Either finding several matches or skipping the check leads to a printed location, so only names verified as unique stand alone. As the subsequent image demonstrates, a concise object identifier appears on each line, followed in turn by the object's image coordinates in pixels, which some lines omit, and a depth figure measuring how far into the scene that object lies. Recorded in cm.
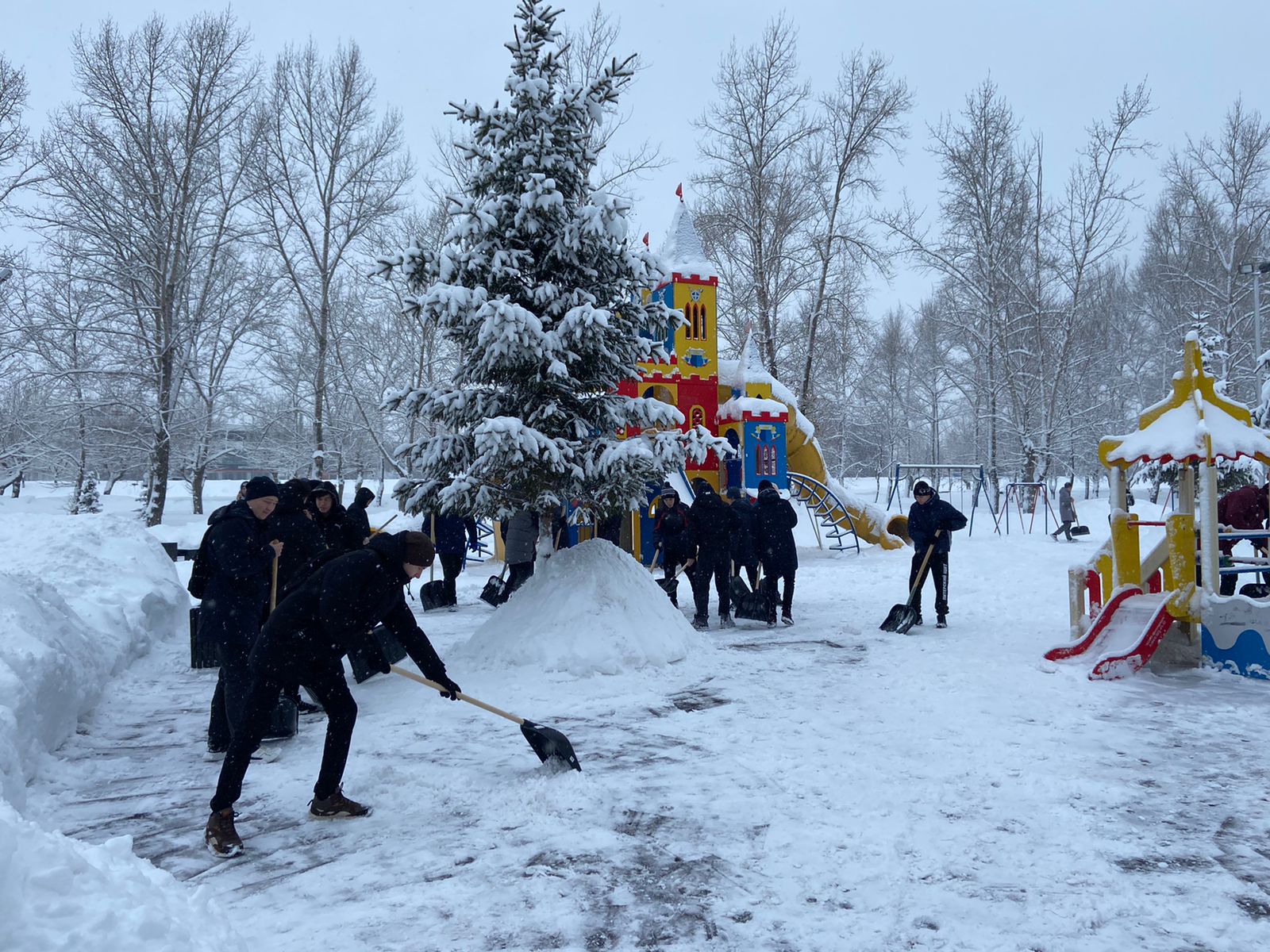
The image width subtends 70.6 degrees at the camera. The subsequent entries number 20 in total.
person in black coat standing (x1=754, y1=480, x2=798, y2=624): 1117
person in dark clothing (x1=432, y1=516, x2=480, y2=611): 1226
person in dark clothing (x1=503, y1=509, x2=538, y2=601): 1242
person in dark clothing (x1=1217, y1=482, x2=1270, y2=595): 1057
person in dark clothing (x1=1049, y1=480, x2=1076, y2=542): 2259
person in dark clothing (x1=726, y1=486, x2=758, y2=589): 1138
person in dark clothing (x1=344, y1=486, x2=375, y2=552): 983
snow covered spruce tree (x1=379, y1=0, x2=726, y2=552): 852
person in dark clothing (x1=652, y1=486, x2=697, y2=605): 1116
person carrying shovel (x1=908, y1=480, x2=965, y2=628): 1073
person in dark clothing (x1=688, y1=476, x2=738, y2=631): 1084
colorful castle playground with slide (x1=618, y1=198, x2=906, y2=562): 2062
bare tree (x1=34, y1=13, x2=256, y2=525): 2166
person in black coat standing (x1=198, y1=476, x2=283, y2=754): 546
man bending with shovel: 433
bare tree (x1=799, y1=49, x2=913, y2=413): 2820
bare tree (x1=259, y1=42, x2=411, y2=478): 2620
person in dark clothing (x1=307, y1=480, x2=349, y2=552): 755
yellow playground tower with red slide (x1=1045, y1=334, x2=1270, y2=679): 772
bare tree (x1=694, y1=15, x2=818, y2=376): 2834
